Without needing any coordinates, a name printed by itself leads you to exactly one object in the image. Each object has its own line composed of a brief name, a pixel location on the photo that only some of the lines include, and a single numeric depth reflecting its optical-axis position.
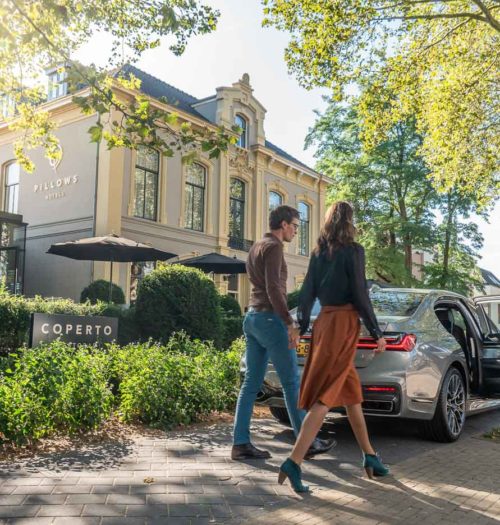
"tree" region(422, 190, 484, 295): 29.44
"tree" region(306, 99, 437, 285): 28.00
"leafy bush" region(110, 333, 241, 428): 5.84
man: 4.39
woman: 3.85
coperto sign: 6.53
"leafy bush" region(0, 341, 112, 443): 4.66
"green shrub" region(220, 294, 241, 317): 15.07
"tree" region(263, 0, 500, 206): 11.52
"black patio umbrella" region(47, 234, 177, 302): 13.55
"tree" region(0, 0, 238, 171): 6.60
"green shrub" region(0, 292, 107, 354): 8.19
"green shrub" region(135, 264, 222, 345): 9.80
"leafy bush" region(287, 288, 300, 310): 16.14
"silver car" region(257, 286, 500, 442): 4.98
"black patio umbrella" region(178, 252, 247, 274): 16.59
